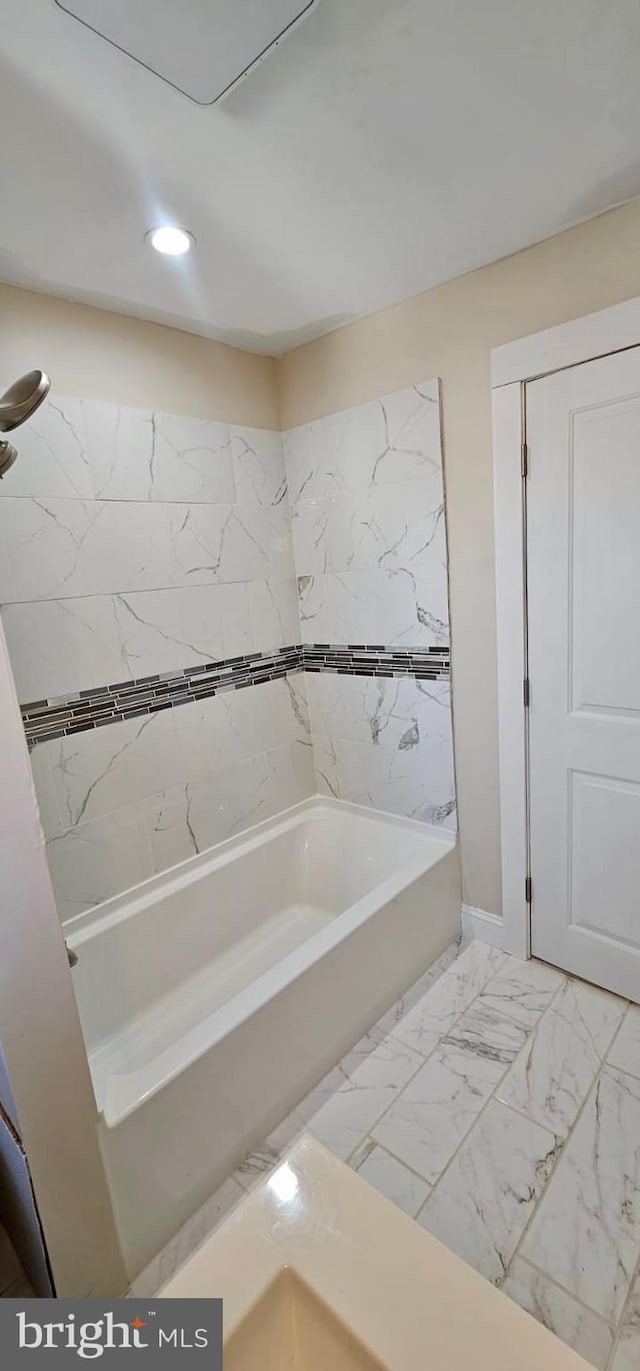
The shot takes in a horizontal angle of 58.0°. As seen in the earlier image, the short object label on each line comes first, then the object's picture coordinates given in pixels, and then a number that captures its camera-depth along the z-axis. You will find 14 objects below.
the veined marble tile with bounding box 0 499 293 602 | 1.69
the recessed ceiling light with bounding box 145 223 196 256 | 1.43
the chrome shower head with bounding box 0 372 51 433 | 1.04
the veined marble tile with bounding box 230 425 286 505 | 2.22
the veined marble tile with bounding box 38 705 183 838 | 1.80
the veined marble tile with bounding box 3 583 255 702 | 1.71
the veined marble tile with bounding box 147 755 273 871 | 2.06
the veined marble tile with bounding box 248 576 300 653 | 2.34
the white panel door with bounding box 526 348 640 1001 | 1.62
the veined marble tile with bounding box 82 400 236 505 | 1.82
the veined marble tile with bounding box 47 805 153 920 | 1.82
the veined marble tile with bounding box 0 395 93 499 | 1.66
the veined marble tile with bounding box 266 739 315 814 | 2.46
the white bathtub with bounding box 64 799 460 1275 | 1.30
